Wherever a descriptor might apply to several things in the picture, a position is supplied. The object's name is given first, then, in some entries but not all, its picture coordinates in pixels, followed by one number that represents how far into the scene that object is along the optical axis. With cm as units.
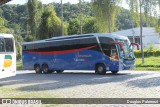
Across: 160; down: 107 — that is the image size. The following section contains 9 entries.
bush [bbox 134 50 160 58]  5328
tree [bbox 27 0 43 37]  5389
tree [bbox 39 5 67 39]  5072
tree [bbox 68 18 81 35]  6844
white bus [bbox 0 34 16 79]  1958
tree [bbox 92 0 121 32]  3600
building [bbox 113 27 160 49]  7822
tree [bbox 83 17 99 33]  7128
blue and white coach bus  2538
